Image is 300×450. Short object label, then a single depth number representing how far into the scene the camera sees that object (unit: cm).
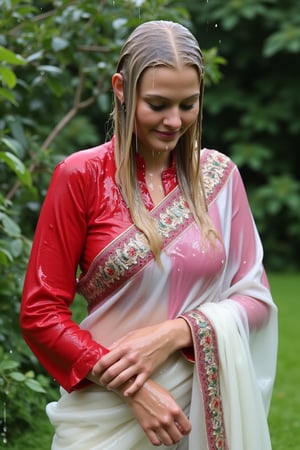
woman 306
